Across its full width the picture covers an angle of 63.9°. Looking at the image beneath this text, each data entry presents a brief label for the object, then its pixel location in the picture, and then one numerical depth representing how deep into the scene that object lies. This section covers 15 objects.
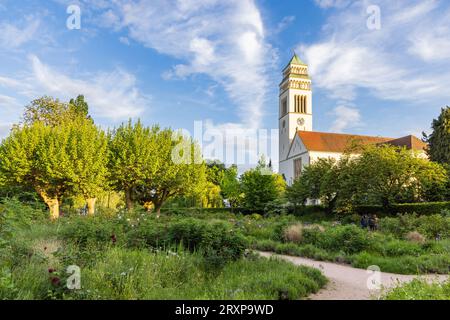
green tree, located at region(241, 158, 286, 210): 36.03
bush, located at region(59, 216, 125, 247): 8.83
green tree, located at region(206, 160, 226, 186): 54.37
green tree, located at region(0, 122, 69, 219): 24.84
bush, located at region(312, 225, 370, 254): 11.05
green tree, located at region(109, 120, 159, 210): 27.94
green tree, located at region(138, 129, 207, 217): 29.19
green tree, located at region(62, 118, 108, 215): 25.34
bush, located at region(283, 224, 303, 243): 12.77
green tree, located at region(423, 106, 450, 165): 35.12
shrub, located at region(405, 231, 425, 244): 12.46
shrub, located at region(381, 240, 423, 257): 10.54
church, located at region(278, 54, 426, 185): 55.44
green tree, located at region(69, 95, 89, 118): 42.05
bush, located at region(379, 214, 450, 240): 13.94
